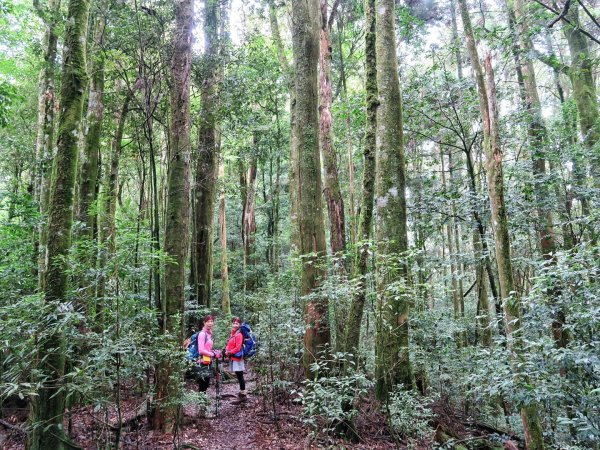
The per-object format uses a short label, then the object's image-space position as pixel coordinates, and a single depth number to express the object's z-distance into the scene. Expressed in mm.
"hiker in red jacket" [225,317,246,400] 8750
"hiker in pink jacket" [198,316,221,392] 8203
